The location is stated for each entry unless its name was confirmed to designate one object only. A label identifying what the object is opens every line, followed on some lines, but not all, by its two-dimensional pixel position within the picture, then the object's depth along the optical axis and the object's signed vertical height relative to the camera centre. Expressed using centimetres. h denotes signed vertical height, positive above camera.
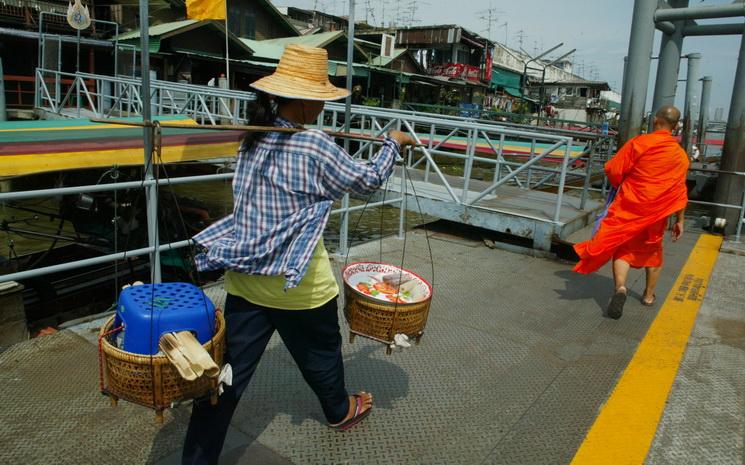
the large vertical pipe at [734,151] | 701 +8
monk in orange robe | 417 -40
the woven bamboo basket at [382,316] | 242 -79
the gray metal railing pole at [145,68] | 262 +25
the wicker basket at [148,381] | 178 -84
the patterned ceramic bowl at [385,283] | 262 -72
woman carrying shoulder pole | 198 -35
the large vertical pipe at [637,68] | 710 +108
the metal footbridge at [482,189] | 599 -67
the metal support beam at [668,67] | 827 +128
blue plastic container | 184 -65
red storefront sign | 3366 +417
